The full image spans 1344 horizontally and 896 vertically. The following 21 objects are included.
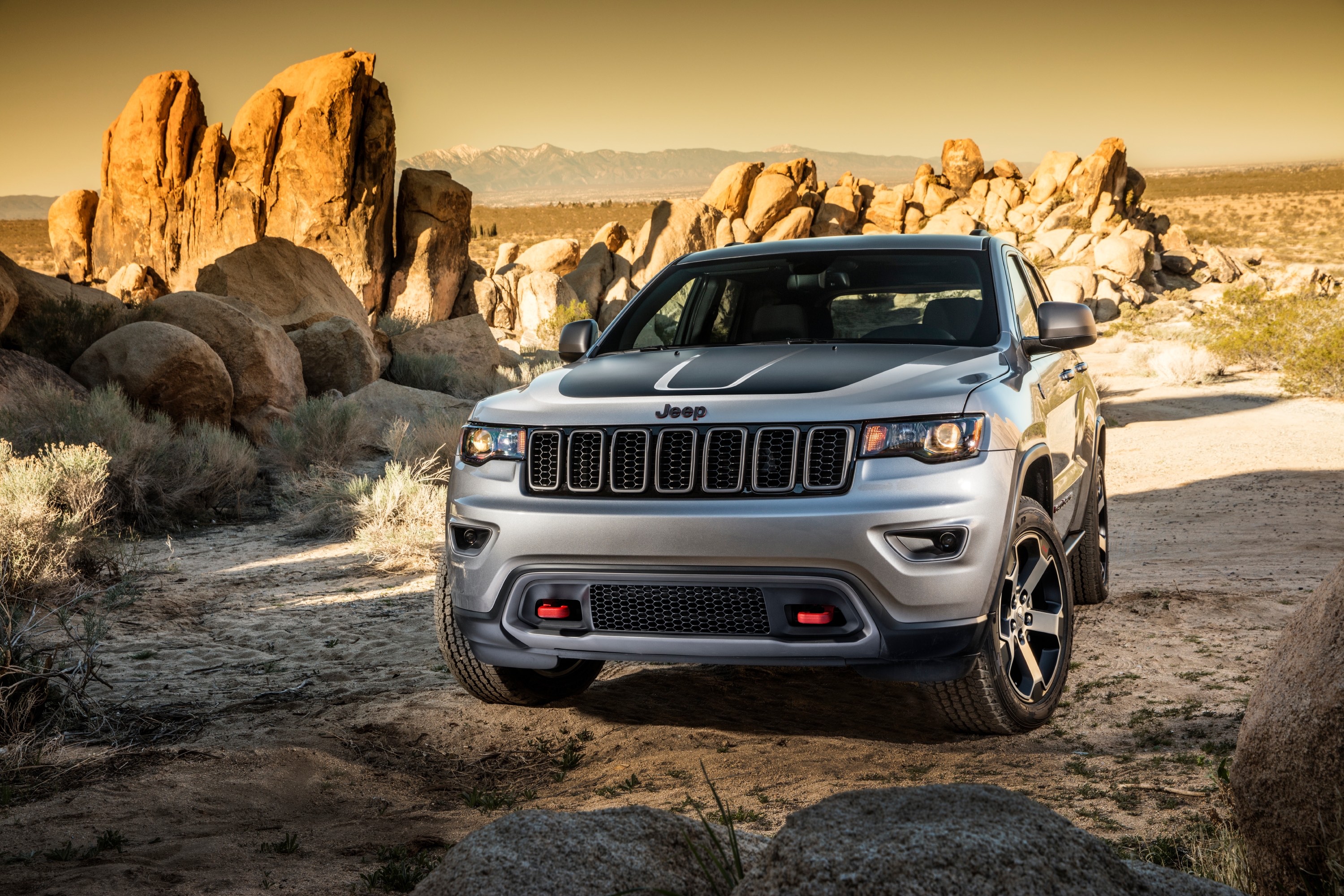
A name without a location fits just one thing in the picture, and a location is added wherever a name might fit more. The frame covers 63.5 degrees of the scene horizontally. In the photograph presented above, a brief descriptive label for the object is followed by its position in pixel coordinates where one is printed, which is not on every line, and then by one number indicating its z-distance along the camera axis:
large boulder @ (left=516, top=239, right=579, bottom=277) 42.09
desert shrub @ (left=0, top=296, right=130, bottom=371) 14.20
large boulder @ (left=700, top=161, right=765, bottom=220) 46.56
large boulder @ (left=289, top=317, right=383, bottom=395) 17.17
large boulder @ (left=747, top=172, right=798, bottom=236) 46.12
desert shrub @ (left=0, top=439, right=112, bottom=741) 4.54
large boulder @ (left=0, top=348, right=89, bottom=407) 11.98
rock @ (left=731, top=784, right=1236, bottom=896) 1.67
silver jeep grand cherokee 3.50
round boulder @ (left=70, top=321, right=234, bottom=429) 13.25
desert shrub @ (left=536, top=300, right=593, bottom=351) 33.69
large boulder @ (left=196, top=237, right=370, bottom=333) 18.94
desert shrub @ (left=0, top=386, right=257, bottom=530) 10.50
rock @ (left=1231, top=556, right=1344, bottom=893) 2.35
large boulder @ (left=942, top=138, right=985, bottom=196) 52.22
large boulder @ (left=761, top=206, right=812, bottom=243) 45.81
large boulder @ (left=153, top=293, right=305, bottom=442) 14.61
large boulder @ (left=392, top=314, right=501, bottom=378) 20.42
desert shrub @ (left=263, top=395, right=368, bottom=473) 13.38
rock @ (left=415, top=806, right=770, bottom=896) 1.91
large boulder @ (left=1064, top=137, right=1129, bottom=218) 47.66
